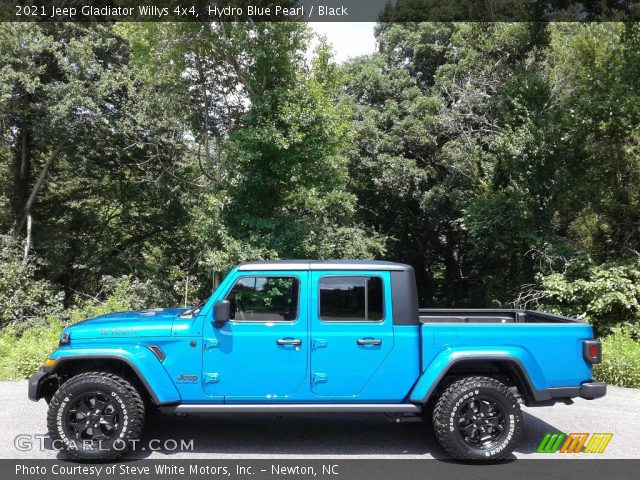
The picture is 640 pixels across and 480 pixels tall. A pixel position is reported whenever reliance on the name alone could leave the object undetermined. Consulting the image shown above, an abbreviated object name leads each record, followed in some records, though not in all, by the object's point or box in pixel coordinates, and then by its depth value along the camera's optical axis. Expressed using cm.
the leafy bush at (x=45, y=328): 796
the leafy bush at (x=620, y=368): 741
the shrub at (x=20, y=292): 1406
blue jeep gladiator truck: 456
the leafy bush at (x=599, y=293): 1074
